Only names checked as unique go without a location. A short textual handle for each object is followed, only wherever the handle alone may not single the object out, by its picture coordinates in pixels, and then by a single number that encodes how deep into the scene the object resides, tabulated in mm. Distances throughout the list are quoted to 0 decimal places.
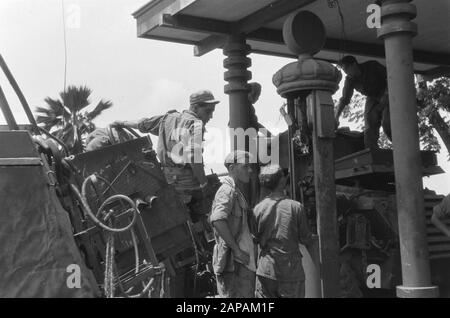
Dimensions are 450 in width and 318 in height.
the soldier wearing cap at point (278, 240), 5215
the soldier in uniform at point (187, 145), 6516
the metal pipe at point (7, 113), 3264
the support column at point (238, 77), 9328
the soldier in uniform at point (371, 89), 8969
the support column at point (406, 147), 6121
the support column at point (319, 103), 6141
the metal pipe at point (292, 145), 6973
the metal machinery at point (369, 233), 7453
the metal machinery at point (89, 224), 2764
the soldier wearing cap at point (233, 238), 5000
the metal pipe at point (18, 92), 3546
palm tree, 22203
